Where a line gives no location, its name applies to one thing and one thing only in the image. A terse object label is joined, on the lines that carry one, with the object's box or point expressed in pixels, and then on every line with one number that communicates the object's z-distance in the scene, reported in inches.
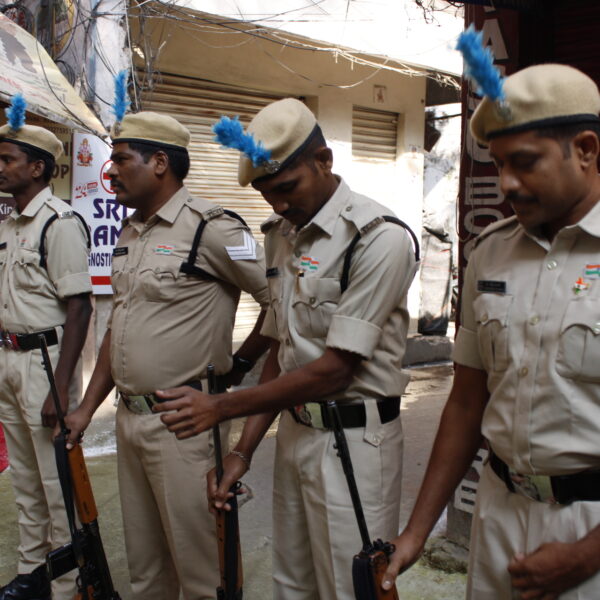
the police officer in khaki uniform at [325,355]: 85.7
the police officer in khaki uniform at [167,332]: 114.0
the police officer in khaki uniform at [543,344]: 61.8
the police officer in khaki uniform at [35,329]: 143.4
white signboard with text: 231.3
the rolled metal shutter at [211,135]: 292.5
